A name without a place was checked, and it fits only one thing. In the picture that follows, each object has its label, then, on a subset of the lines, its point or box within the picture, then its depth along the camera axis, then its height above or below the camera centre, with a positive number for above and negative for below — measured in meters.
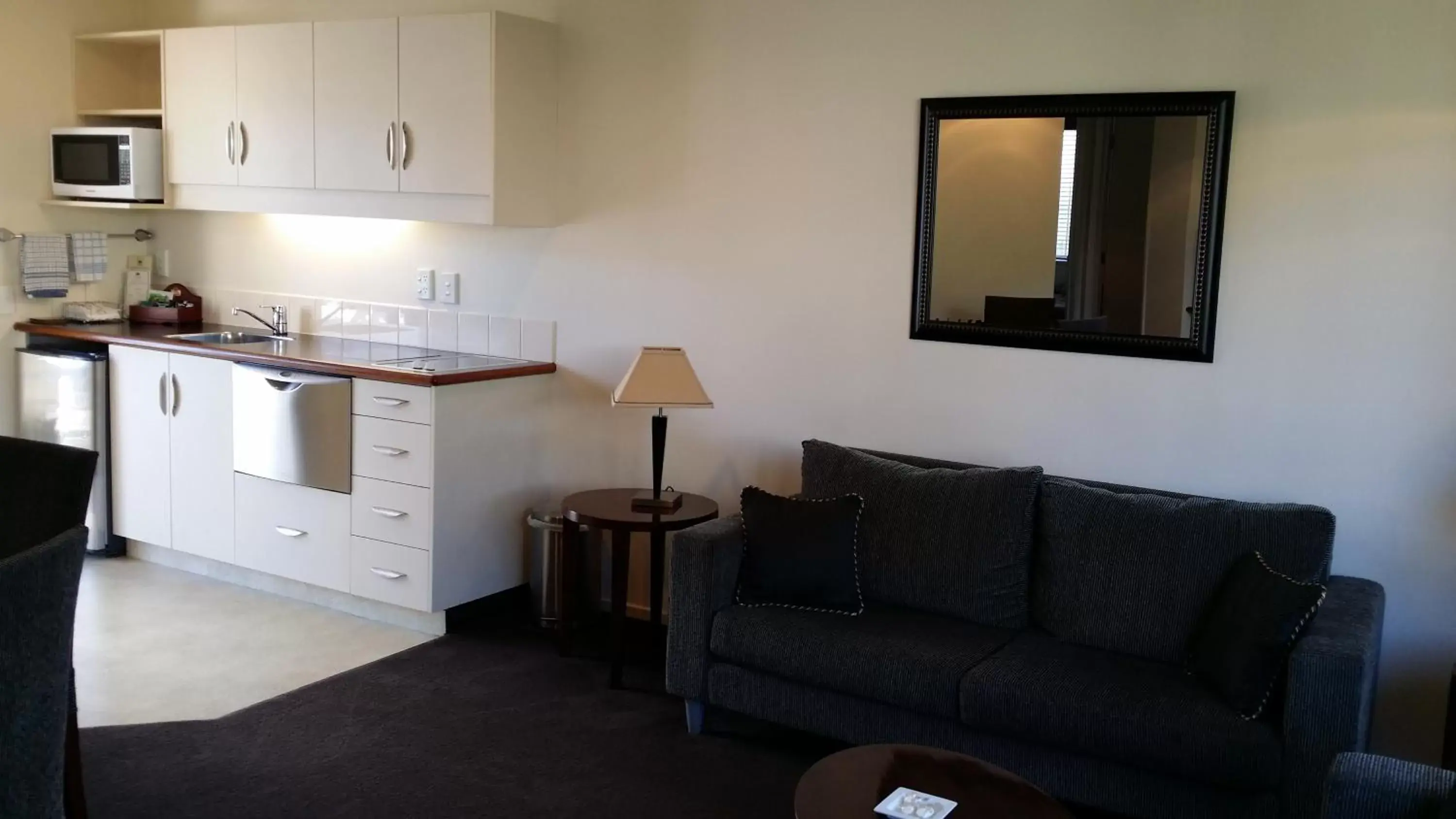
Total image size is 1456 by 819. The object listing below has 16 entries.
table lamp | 3.92 -0.36
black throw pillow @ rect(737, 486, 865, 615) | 3.49 -0.77
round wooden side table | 3.89 -0.79
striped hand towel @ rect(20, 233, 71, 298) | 5.34 -0.08
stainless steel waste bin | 4.48 -1.07
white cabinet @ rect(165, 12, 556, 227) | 4.35 +0.52
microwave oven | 5.23 +0.36
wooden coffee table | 2.39 -0.99
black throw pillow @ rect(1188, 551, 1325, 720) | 2.80 -0.77
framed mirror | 3.44 +0.19
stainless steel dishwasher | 4.43 -0.60
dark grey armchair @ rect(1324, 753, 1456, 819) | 2.09 -0.82
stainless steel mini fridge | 5.09 -0.64
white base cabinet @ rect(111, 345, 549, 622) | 4.30 -0.84
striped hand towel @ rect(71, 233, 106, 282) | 5.49 -0.03
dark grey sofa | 2.73 -0.94
